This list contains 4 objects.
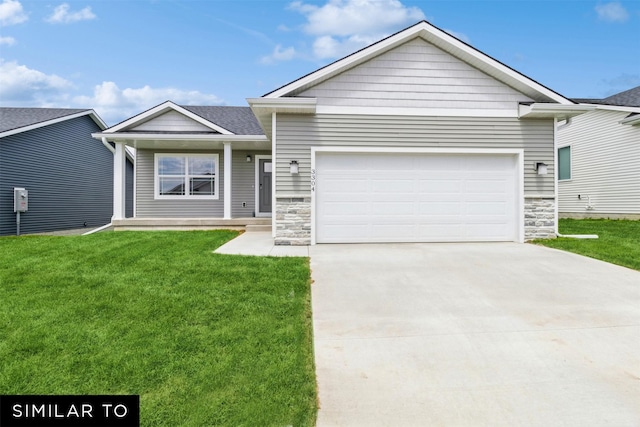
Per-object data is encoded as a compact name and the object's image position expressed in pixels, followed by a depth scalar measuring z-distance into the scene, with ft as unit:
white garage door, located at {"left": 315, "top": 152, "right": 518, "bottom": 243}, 28.73
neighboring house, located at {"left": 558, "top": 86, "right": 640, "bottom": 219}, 45.98
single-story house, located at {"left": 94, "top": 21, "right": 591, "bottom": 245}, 28.19
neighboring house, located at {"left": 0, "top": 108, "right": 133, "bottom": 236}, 44.14
